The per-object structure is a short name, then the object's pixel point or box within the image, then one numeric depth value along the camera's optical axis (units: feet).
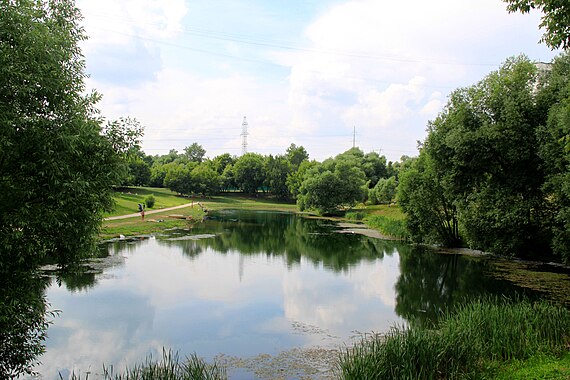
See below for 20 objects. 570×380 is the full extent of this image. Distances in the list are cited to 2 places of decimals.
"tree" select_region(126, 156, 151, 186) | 308.56
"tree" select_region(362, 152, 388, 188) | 307.99
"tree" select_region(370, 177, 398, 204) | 228.84
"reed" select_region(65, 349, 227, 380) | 27.09
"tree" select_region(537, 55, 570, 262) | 69.67
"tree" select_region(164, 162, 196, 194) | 309.01
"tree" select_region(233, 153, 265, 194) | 361.10
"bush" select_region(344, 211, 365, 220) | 204.58
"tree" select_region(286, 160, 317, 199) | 310.65
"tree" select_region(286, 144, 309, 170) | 470.80
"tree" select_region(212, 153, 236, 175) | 406.41
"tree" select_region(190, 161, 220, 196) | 315.17
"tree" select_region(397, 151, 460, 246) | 111.14
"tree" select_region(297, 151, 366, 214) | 229.04
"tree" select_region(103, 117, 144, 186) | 32.42
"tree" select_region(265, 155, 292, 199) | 350.23
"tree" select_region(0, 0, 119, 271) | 27.14
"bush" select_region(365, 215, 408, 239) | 130.21
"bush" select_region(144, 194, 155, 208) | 193.67
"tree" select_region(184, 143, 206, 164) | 545.44
